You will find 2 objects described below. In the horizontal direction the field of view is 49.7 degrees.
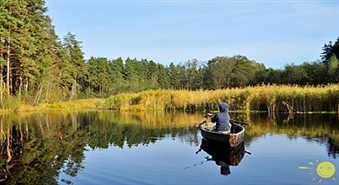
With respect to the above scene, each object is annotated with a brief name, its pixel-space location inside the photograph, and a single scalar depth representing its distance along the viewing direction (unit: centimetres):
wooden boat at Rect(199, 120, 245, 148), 1100
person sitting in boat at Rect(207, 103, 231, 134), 1238
